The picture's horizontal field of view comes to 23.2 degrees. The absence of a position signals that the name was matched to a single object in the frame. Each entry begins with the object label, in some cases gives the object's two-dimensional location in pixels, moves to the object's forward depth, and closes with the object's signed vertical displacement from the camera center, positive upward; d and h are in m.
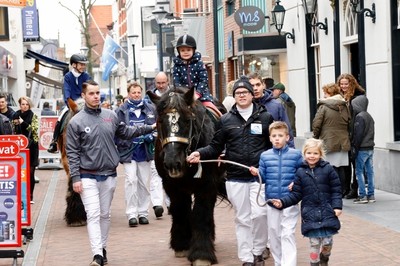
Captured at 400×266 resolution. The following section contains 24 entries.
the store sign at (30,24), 43.00 +3.94
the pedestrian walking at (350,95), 15.75 +0.09
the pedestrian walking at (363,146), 15.62 -0.73
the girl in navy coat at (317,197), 9.04 -0.89
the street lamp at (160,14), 31.72 +3.06
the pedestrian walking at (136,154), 14.34 -0.68
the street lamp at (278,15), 22.67 +2.06
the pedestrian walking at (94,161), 10.54 -0.56
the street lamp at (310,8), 21.41 +2.08
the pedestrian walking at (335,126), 15.59 -0.40
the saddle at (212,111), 11.22 -0.07
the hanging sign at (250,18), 23.47 +2.10
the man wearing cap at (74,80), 14.61 +0.46
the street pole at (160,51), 34.64 +2.12
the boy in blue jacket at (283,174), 9.31 -0.68
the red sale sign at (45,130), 28.23 -0.55
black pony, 10.20 -0.75
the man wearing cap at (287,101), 20.17 +0.04
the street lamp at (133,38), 46.26 +3.34
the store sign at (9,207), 10.86 -1.05
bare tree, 56.29 +5.54
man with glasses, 9.85 -0.52
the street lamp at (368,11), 17.34 +1.60
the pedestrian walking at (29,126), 17.70 -0.27
